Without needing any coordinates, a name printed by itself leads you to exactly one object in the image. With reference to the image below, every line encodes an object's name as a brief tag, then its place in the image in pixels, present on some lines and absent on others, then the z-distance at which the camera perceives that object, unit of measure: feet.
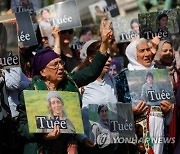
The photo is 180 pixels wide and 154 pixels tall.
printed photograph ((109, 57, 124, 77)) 35.81
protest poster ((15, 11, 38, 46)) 33.27
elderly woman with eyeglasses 26.09
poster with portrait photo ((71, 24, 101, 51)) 43.46
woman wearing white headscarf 30.34
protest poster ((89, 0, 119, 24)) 42.00
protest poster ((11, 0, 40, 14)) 38.05
